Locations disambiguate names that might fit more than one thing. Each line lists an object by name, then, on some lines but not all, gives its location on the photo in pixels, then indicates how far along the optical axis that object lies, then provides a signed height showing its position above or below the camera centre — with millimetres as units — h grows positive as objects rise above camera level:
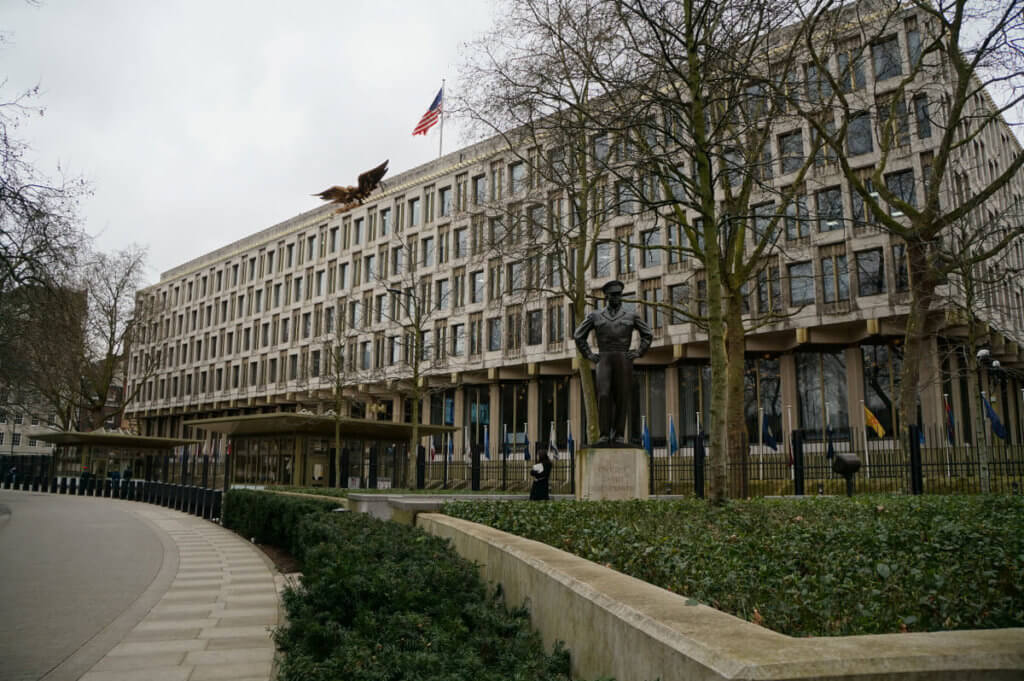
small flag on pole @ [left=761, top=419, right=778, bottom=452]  27533 +155
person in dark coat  14281 -796
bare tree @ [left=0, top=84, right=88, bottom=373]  16359 +5054
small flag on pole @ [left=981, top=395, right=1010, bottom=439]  20656 +465
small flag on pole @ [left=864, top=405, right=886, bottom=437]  26406 +694
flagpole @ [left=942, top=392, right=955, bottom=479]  29198 +1251
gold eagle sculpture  55812 +18342
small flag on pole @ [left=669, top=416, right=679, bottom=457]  31406 +72
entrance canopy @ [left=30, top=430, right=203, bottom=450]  44094 +269
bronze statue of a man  12305 +1263
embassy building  31078 +5903
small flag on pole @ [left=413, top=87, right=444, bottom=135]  44500 +18328
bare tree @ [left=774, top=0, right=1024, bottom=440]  13812 +7279
